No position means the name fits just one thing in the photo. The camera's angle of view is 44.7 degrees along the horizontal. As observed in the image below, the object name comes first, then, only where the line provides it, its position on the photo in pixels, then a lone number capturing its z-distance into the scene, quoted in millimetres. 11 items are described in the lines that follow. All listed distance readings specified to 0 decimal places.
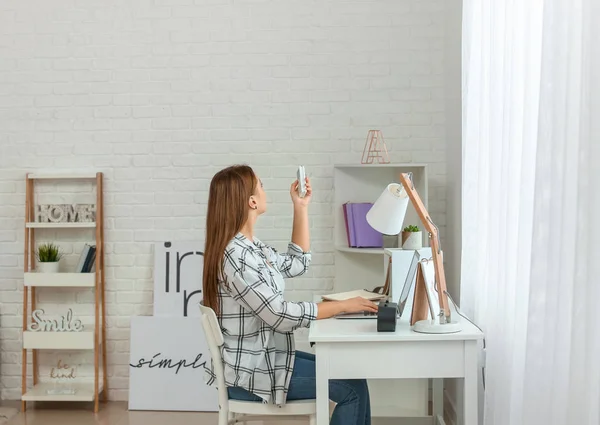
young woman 2679
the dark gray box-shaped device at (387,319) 2561
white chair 2689
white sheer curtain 1766
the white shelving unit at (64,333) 4250
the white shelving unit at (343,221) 4156
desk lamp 2562
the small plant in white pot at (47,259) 4285
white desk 2527
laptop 2746
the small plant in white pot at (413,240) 2854
